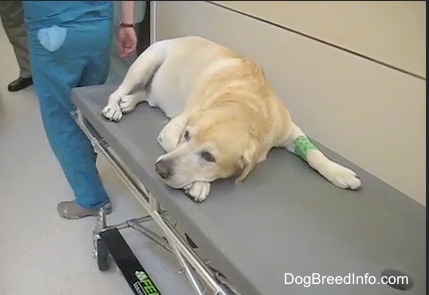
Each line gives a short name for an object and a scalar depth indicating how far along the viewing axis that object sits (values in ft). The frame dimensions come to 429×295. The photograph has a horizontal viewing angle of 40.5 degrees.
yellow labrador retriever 3.18
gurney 2.86
